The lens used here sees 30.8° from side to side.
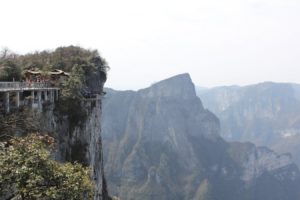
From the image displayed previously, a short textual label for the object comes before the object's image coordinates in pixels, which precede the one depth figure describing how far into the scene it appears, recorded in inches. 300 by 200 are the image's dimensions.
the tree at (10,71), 1675.7
